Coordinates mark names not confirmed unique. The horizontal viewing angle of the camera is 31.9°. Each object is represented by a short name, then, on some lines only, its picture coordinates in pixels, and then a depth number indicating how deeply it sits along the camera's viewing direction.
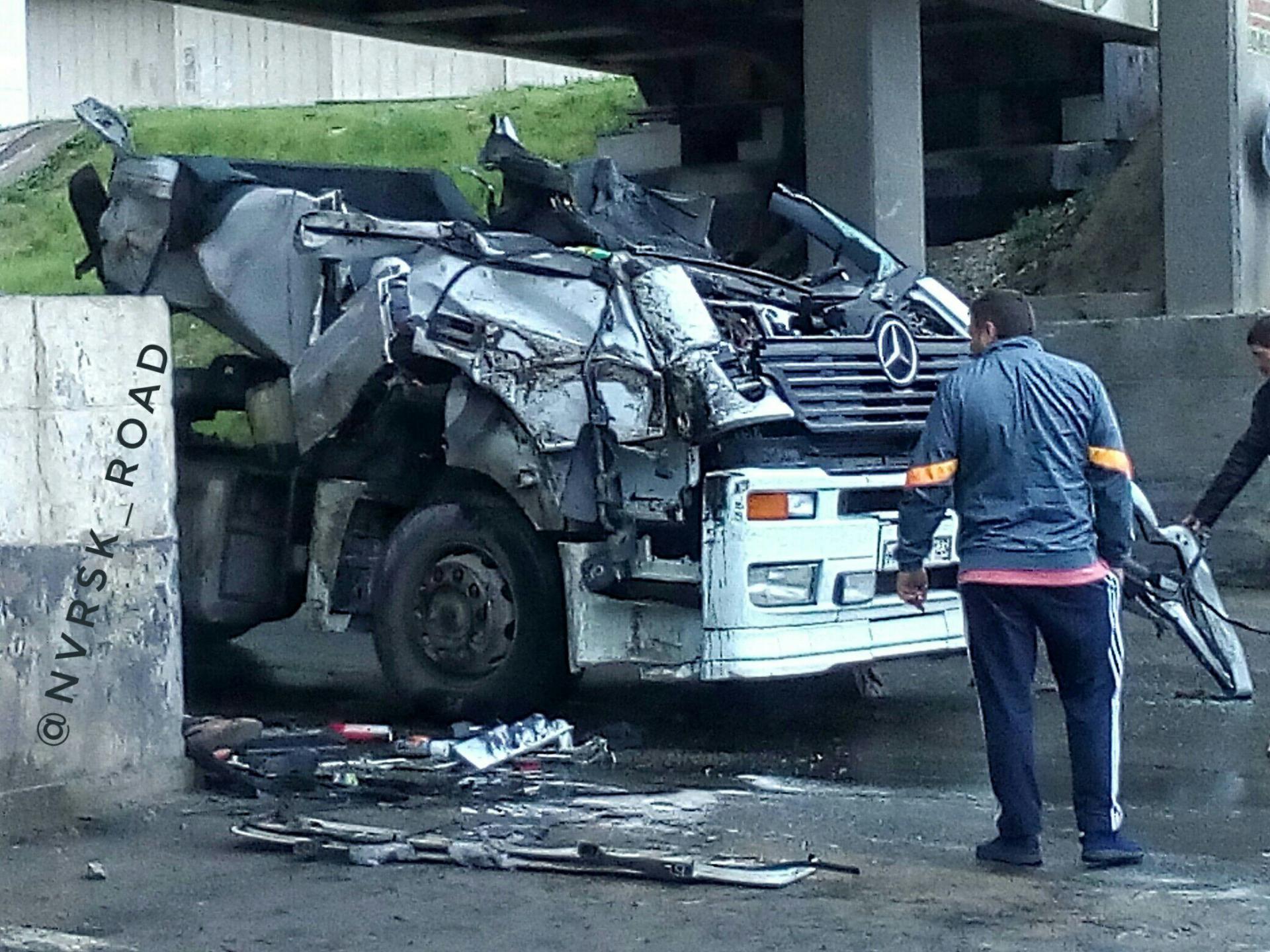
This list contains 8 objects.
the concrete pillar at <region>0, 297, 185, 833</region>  6.75
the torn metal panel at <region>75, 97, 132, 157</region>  9.33
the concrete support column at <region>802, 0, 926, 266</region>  14.20
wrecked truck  7.88
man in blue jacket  6.18
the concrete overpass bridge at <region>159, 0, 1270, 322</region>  13.45
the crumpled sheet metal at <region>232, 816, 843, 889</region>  6.01
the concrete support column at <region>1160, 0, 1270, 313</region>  13.33
